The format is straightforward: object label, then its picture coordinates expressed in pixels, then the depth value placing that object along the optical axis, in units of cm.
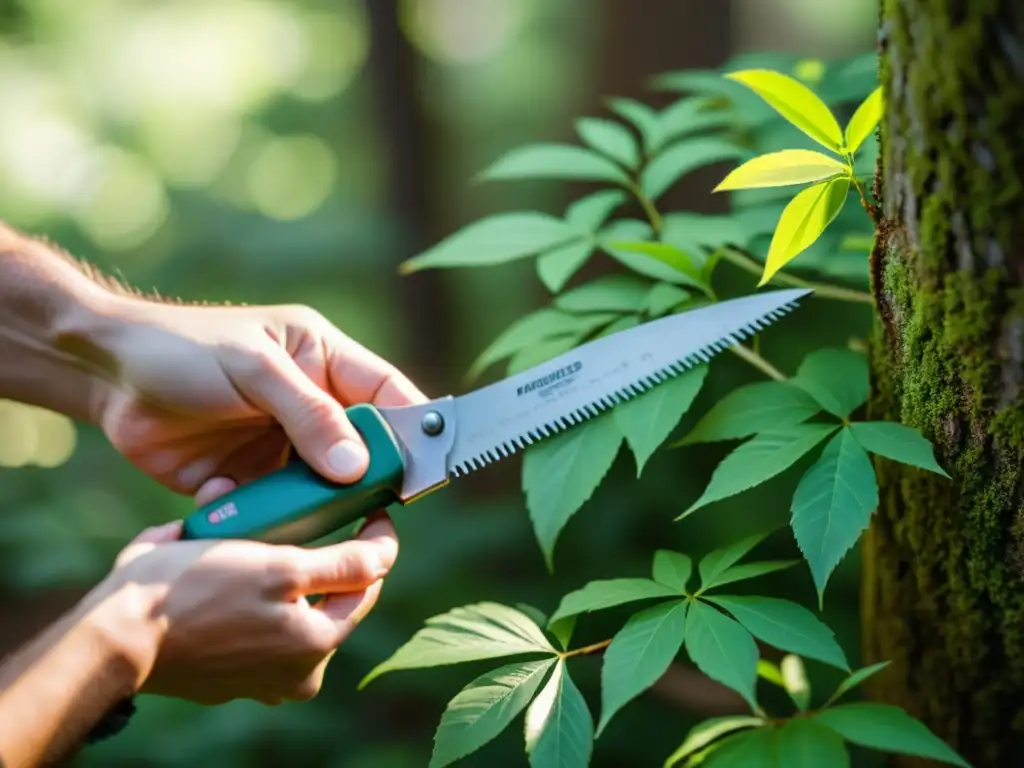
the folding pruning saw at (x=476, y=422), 88
